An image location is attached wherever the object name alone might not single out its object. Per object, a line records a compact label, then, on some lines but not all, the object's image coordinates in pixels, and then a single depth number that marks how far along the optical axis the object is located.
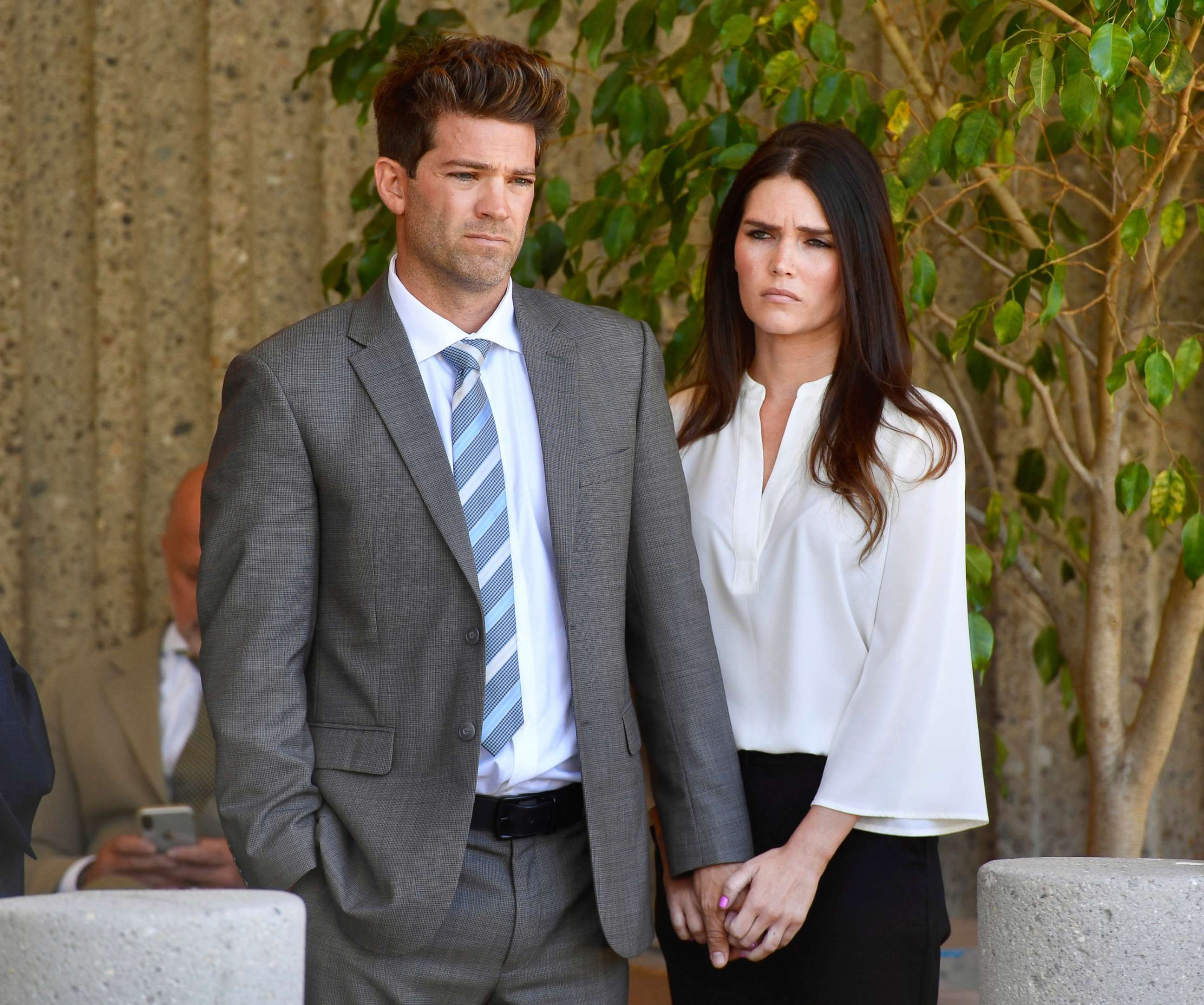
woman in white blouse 12.76
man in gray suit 12.63
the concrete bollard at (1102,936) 12.34
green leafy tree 12.98
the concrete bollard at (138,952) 12.25
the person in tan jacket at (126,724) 13.75
